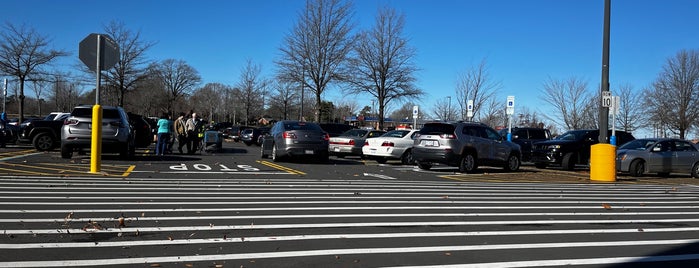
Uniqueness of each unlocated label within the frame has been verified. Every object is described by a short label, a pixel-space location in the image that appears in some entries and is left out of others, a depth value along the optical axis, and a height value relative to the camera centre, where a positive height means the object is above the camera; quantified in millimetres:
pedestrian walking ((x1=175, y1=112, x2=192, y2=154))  19312 +153
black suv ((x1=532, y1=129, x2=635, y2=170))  19469 -218
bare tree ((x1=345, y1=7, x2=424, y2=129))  33578 +4057
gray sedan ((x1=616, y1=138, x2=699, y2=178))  17562 -353
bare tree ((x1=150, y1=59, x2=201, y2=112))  67488 +6727
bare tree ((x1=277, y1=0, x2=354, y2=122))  34406 +5478
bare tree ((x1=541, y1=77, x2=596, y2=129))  39250 +1961
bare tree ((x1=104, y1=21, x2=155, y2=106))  33128 +3619
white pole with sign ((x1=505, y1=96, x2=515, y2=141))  23344 +1599
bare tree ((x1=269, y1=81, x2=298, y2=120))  47656 +3319
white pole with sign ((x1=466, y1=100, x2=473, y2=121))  25194 +1494
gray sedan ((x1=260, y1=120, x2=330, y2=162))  17094 -133
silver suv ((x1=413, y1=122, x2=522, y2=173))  15727 -148
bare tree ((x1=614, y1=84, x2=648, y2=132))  39438 +1988
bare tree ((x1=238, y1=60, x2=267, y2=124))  53344 +4024
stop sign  12281 +1815
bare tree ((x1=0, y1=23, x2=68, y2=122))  29766 +3844
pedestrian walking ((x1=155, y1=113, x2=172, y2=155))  17891 -2
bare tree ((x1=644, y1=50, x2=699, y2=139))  36344 +3184
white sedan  19000 -265
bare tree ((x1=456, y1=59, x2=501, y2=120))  34344 +2500
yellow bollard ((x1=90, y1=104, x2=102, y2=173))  11805 -175
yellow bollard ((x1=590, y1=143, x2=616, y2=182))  14672 -481
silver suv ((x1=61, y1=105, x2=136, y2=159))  14945 -5
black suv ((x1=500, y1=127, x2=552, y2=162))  24906 +400
